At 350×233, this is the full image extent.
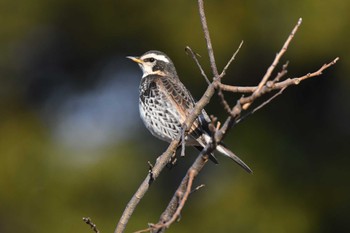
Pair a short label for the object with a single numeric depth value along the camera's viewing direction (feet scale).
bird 32.48
